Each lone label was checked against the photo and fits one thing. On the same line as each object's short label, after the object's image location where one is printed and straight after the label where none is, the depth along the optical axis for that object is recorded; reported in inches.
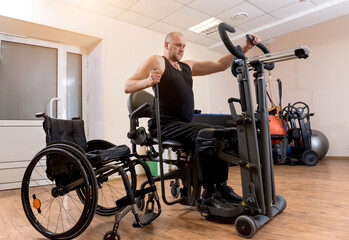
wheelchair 50.2
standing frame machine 53.4
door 130.0
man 62.4
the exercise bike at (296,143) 165.6
